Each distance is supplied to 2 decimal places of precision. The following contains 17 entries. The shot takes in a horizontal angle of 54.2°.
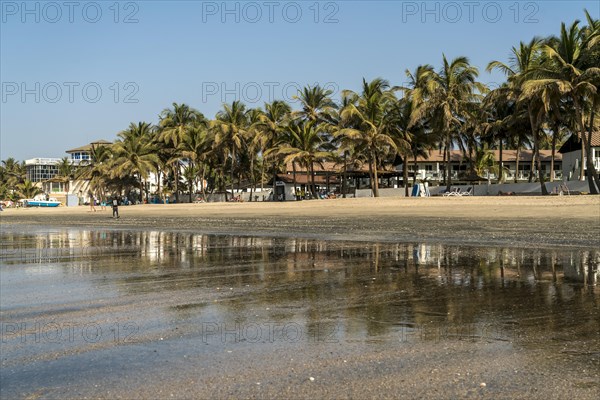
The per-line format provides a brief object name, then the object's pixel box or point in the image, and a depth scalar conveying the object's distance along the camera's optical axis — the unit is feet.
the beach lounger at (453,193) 143.02
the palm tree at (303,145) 167.32
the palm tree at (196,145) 204.06
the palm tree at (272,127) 183.11
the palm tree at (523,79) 125.59
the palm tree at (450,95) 150.82
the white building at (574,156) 159.84
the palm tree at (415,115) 152.87
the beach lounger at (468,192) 143.31
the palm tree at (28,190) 327.47
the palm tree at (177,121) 218.38
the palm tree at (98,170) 238.07
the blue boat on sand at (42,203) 264.58
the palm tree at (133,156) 214.69
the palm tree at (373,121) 147.43
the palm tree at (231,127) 192.65
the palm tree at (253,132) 186.30
